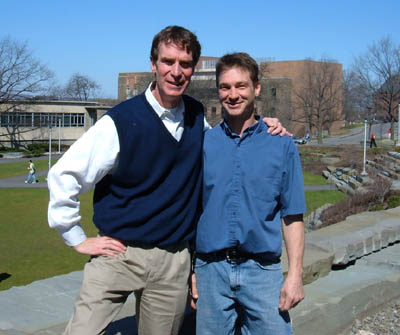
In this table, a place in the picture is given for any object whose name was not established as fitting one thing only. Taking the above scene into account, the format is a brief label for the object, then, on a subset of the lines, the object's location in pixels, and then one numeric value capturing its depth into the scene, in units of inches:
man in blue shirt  104.3
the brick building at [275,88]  2086.6
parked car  2273.3
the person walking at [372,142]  1572.3
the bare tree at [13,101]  2288.4
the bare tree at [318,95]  2425.3
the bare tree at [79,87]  3654.0
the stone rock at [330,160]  1310.8
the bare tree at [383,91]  2069.4
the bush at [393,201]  432.9
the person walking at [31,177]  1094.4
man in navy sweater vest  97.6
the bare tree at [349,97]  2942.9
